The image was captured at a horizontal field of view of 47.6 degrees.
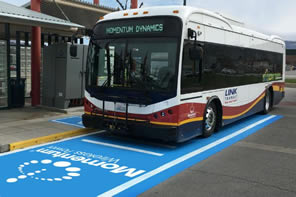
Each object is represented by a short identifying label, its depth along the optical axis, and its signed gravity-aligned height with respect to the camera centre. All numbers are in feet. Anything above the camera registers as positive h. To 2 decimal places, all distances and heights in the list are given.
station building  32.99 +4.42
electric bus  22.59 -0.10
